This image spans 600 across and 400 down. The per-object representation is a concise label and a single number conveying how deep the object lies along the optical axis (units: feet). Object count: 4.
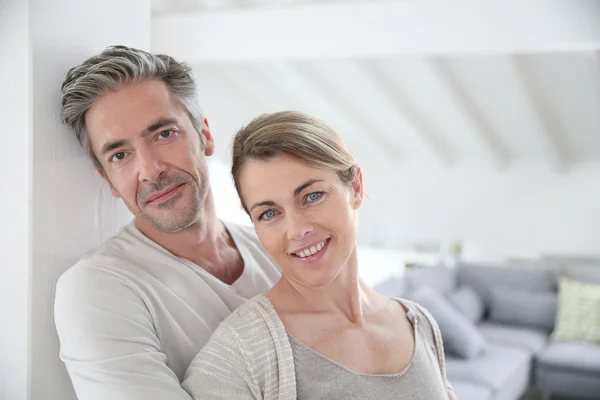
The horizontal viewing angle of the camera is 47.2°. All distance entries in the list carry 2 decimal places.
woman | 4.78
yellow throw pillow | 19.89
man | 5.04
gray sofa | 16.76
